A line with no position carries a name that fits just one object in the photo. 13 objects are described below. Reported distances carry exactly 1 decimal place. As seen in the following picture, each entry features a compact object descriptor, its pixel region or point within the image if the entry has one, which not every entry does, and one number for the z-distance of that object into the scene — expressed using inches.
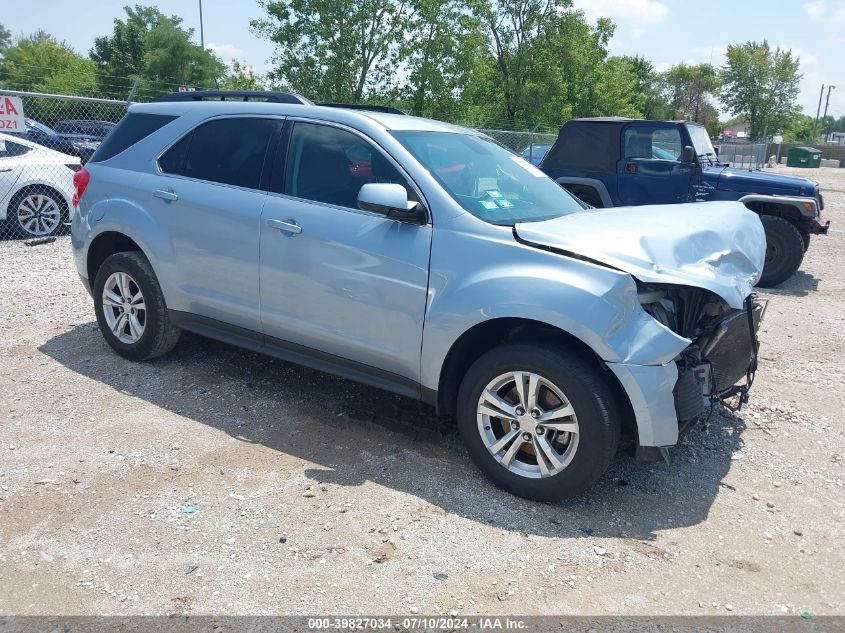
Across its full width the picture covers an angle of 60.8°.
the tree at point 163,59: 1498.5
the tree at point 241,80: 925.0
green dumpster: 1838.1
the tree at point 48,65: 1139.9
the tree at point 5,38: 2741.1
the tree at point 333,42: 801.6
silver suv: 133.1
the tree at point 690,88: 3075.8
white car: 377.7
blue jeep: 354.3
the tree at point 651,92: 2694.4
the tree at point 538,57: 1085.1
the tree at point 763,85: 2341.3
